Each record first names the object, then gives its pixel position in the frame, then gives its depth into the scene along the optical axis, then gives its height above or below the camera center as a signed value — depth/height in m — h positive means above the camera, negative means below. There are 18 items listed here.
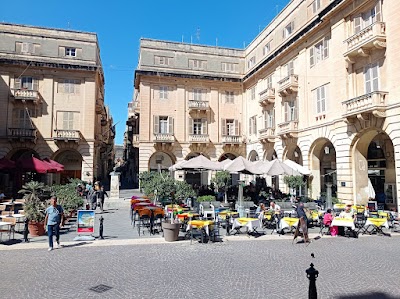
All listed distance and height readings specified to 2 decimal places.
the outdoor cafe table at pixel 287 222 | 11.82 -2.10
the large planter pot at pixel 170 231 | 10.96 -2.25
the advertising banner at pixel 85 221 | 11.25 -1.93
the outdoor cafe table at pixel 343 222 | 11.47 -2.06
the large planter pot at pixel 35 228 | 11.83 -2.29
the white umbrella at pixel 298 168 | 18.44 +0.02
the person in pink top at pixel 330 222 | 12.29 -2.21
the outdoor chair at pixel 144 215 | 12.82 -1.94
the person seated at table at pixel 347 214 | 12.20 -1.89
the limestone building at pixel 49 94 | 27.91 +7.21
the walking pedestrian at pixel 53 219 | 9.62 -1.62
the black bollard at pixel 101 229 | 11.37 -2.26
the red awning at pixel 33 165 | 19.36 +0.29
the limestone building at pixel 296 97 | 17.22 +5.90
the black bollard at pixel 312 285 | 4.70 -1.82
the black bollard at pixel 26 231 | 10.80 -2.19
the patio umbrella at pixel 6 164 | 19.58 +0.37
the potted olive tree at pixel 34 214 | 11.82 -1.72
